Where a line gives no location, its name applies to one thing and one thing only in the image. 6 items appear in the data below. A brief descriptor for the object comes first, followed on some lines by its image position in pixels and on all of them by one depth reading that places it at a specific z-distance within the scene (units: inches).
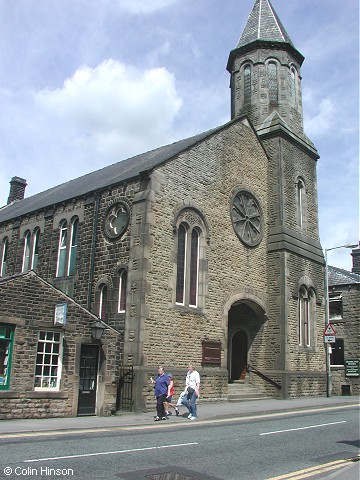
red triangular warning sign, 959.0
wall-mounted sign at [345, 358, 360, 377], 1128.8
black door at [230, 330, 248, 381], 932.0
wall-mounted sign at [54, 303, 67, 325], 580.1
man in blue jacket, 565.3
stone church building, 591.8
